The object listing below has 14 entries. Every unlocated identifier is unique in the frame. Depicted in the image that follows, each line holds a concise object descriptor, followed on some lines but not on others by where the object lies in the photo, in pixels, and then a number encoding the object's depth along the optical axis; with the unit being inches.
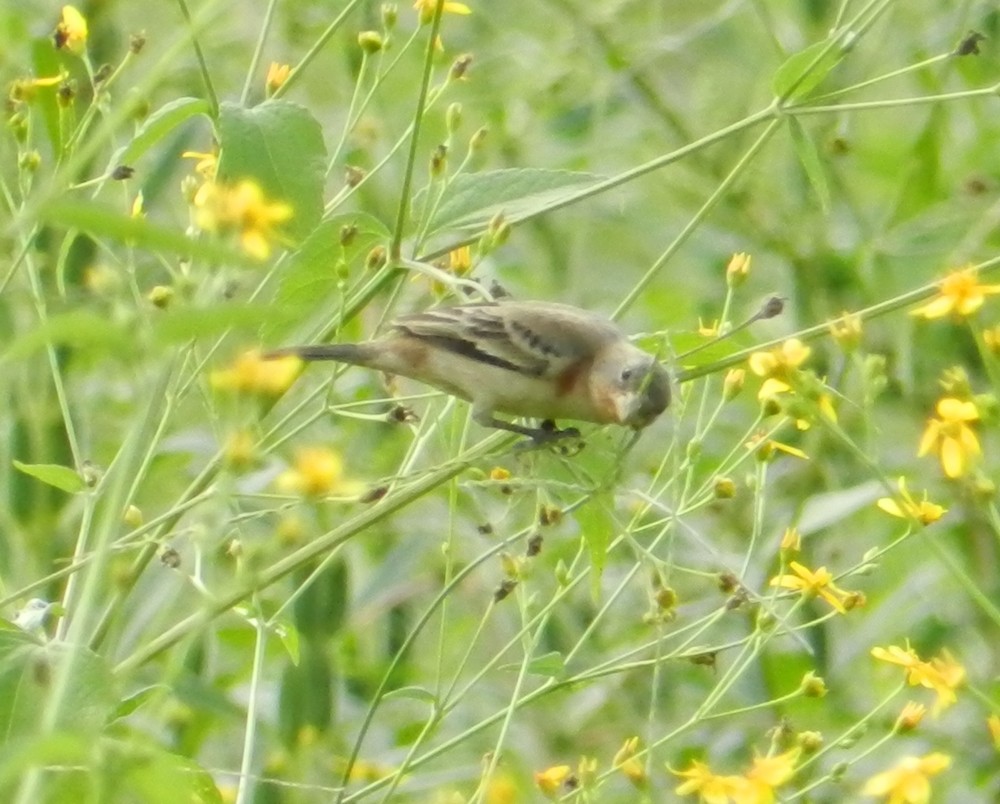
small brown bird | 223.5
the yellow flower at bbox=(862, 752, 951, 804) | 154.3
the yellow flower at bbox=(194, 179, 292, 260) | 124.6
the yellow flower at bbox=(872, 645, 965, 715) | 163.8
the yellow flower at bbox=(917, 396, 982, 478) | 163.8
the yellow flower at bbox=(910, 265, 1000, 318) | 171.0
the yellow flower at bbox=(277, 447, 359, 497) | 122.0
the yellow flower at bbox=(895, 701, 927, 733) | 185.6
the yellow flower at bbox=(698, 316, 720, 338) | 195.0
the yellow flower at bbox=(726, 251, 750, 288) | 202.2
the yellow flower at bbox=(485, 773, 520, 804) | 154.4
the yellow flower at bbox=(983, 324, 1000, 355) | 167.8
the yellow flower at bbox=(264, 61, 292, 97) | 210.1
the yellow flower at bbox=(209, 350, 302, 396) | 117.5
